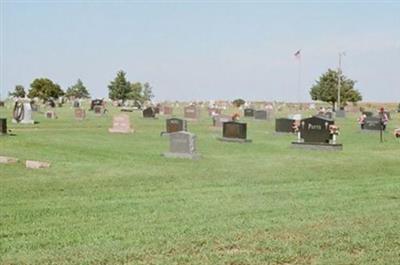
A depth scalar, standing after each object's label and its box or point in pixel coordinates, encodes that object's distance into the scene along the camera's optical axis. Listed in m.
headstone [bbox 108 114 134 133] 29.95
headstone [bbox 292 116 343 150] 21.39
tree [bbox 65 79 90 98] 120.94
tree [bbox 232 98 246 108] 99.18
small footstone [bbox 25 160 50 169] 13.95
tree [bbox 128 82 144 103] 100.62
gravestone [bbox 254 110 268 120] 46.56
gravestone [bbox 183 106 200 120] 44.84
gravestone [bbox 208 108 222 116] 52.42
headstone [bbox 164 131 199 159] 17.38
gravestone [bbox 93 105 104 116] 53.11
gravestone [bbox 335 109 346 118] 54.22
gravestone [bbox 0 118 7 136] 24.35
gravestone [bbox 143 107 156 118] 47.60
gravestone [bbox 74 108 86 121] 44.57
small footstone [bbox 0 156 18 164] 14.55
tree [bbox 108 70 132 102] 98.31
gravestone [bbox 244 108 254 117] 53.45
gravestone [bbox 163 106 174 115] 55.11
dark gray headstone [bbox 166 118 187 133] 27.00
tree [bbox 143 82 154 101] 109.00
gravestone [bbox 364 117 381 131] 32.69
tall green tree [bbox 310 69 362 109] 82.38
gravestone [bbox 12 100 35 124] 36.34
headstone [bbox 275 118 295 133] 29.95
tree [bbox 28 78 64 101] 98.69
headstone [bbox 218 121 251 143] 24.52
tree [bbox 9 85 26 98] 109.87
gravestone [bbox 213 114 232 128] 34.78
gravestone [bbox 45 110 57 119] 45.81
